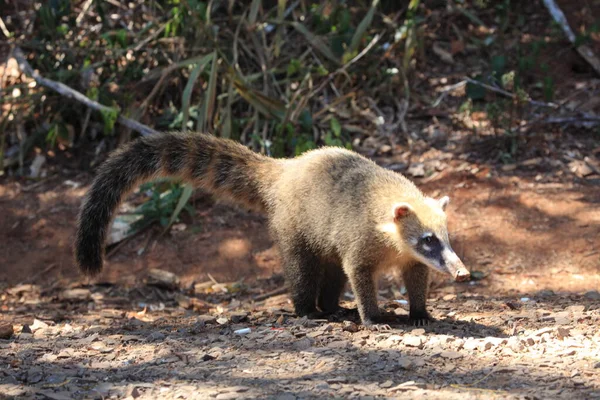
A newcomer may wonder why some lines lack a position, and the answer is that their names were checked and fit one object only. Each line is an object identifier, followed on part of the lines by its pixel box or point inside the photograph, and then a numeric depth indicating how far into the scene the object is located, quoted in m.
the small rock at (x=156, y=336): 10.99
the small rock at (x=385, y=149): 19.23
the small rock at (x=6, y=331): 11.37
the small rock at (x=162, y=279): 15.95
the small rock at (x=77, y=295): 15.65
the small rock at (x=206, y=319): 12.32
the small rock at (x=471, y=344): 9.84
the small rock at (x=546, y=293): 13.75
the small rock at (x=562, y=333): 10.06
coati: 11.50
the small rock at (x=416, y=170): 18.30
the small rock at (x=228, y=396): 8.07
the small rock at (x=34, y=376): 8.97
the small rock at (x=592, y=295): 13.05
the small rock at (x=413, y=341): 10.05
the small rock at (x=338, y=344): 10.15
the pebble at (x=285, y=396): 8.03
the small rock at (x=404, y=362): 9.21
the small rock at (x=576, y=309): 11.70
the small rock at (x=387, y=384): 8.41
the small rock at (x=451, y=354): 9.55
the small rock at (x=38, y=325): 12.23
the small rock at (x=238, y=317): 12.26
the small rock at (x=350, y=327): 11.10
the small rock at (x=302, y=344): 10.18
